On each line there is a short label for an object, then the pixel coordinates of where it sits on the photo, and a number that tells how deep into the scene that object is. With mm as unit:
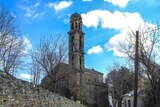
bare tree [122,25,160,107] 17637
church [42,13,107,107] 37562
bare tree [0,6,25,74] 18636
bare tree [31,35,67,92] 28898
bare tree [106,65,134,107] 42119
